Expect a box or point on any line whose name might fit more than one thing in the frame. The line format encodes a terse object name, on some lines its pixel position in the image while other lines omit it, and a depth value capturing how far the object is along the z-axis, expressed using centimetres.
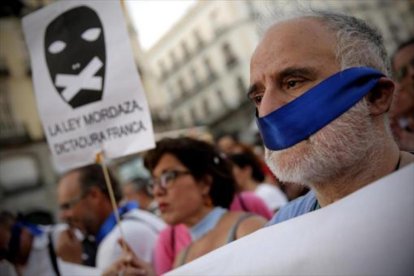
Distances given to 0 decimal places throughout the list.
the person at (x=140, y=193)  446
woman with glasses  183
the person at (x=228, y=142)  404
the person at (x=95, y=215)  229
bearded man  101
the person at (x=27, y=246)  197
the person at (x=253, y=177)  338
